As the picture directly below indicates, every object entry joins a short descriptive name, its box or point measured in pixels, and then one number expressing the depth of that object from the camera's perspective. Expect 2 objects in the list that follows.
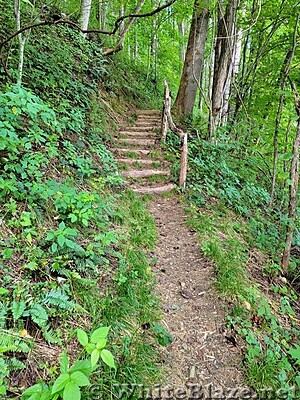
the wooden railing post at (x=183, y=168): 5.55
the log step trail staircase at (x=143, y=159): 5.55
